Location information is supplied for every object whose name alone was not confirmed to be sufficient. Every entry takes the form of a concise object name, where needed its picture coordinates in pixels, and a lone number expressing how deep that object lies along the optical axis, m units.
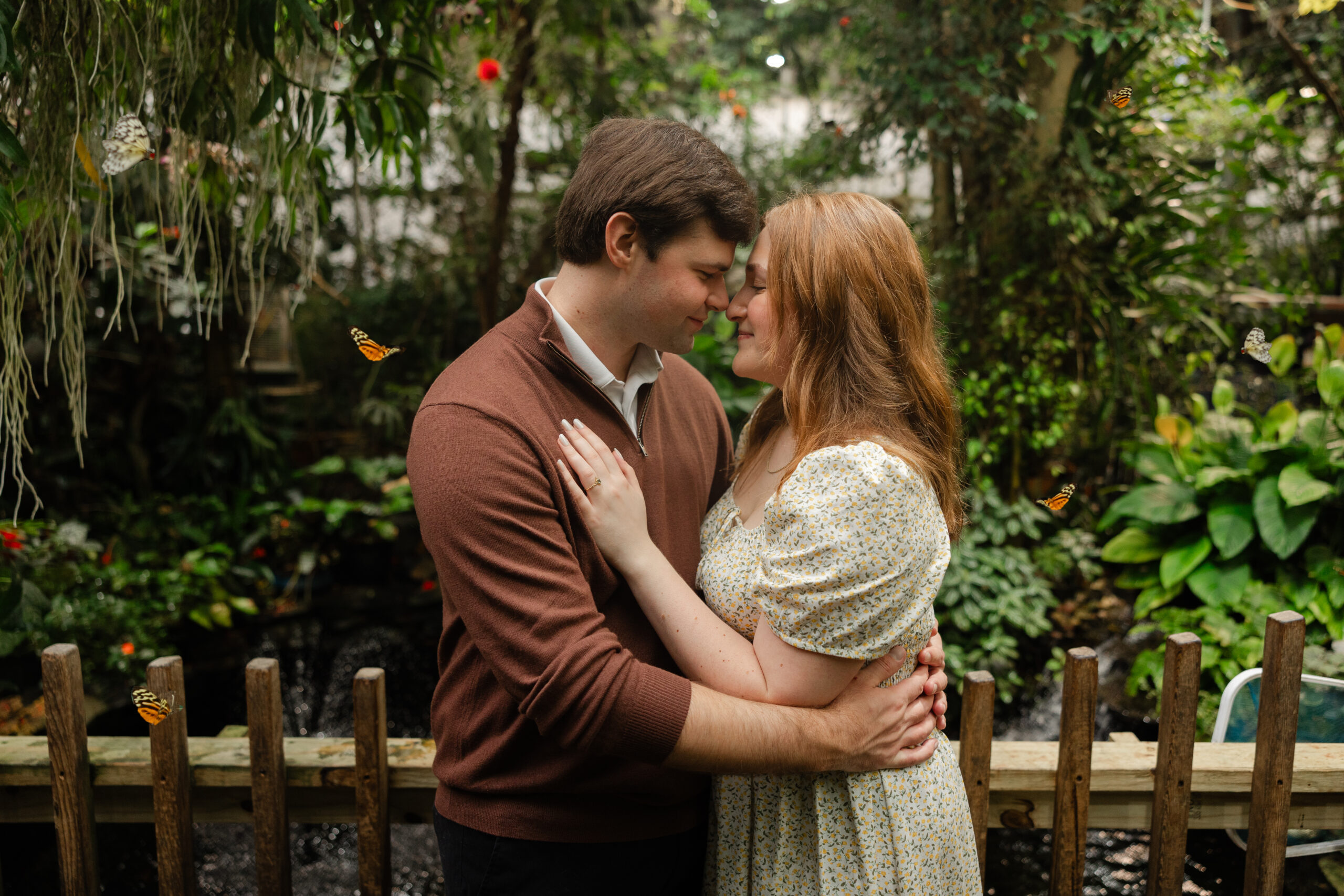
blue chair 2.05
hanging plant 1.44
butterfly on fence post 1.44
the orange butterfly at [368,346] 1.49
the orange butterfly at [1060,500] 1.56
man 1.11
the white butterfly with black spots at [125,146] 1.51
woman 1.13
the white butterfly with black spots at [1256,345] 1.54
